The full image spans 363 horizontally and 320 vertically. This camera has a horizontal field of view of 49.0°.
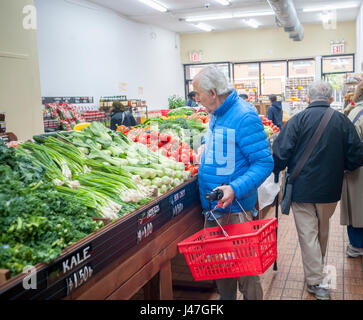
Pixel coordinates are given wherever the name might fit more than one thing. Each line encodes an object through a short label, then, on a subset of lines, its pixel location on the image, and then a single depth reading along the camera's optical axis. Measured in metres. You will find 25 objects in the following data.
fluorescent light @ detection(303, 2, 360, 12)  11.74
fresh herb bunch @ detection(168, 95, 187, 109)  10.38
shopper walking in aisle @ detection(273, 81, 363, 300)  3.15
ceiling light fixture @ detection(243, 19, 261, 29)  13.66
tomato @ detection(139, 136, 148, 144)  3.82
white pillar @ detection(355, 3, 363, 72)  11.38
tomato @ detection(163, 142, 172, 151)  3.75
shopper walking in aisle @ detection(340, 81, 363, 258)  3.80
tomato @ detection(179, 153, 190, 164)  3.53
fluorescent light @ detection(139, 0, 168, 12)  10.11
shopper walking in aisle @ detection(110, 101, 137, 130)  7.97
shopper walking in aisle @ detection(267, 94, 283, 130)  10.17
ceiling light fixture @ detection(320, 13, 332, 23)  13.28
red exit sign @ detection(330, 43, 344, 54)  14.86
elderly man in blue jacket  2.42
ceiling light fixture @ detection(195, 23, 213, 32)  14.07
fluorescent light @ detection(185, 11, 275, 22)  12.30
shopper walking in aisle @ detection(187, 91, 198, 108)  9.98
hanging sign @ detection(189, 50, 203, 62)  16.30
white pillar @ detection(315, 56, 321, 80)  15.35
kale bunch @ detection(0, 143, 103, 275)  1.49
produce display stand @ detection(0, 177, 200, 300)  1.50
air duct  9.08
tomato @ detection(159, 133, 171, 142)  3.86
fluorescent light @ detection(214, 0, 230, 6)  10.58
